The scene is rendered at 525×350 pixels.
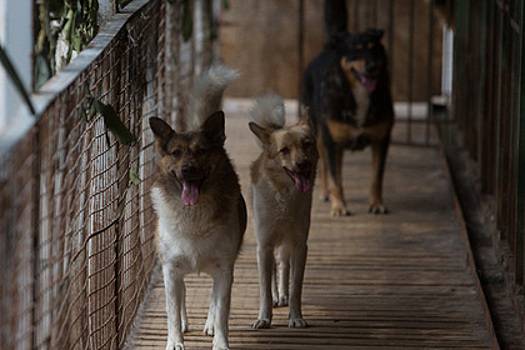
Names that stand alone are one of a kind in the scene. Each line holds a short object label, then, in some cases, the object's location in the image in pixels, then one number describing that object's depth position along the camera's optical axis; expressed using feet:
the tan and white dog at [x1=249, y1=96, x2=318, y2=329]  33.68
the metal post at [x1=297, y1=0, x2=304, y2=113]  62.49
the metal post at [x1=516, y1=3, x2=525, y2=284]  35.70
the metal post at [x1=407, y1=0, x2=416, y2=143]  60.85
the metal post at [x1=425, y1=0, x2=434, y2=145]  61.82
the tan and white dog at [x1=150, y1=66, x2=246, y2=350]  30.53
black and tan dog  48.80
